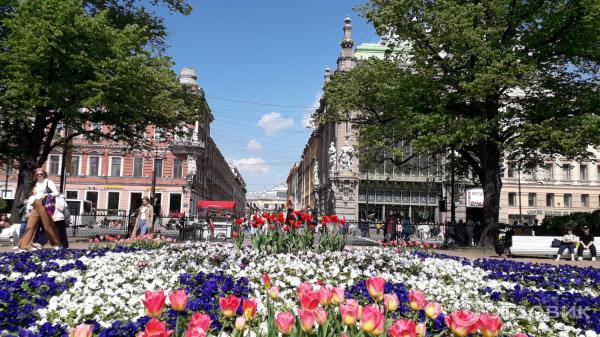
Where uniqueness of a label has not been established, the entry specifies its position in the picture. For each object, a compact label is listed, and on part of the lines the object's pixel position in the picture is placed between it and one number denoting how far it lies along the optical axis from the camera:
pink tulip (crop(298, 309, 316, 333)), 2.36
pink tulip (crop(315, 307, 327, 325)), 2.48
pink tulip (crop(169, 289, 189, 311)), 2.65
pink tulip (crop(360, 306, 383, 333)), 2.26
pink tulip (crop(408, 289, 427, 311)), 2.87
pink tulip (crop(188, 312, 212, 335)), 2.21
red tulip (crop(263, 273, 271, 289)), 3.41
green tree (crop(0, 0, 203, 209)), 18.03
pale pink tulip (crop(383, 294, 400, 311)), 2.81
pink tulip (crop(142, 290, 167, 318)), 2.45
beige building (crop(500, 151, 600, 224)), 63.50
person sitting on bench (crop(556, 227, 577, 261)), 18.44
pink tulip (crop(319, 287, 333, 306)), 2.90
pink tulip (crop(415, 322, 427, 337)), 2.50
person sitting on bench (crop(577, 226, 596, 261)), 18.80
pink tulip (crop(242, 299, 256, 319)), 2.63
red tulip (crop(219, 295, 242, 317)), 2.59
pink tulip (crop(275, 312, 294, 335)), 2.30
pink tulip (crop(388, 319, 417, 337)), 2.13
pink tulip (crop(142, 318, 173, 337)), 1.99
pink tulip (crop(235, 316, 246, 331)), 2.50
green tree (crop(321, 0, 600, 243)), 18.59
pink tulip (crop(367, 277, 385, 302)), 3.01
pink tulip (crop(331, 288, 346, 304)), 3.01
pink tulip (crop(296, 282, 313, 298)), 2.79
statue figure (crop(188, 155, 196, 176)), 62.69
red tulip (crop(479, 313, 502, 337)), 2.30
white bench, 18.73
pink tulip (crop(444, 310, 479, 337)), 2.26
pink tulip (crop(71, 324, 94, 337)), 2.18
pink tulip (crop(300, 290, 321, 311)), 2.54
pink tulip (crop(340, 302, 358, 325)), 2.47
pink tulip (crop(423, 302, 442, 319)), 2.87
